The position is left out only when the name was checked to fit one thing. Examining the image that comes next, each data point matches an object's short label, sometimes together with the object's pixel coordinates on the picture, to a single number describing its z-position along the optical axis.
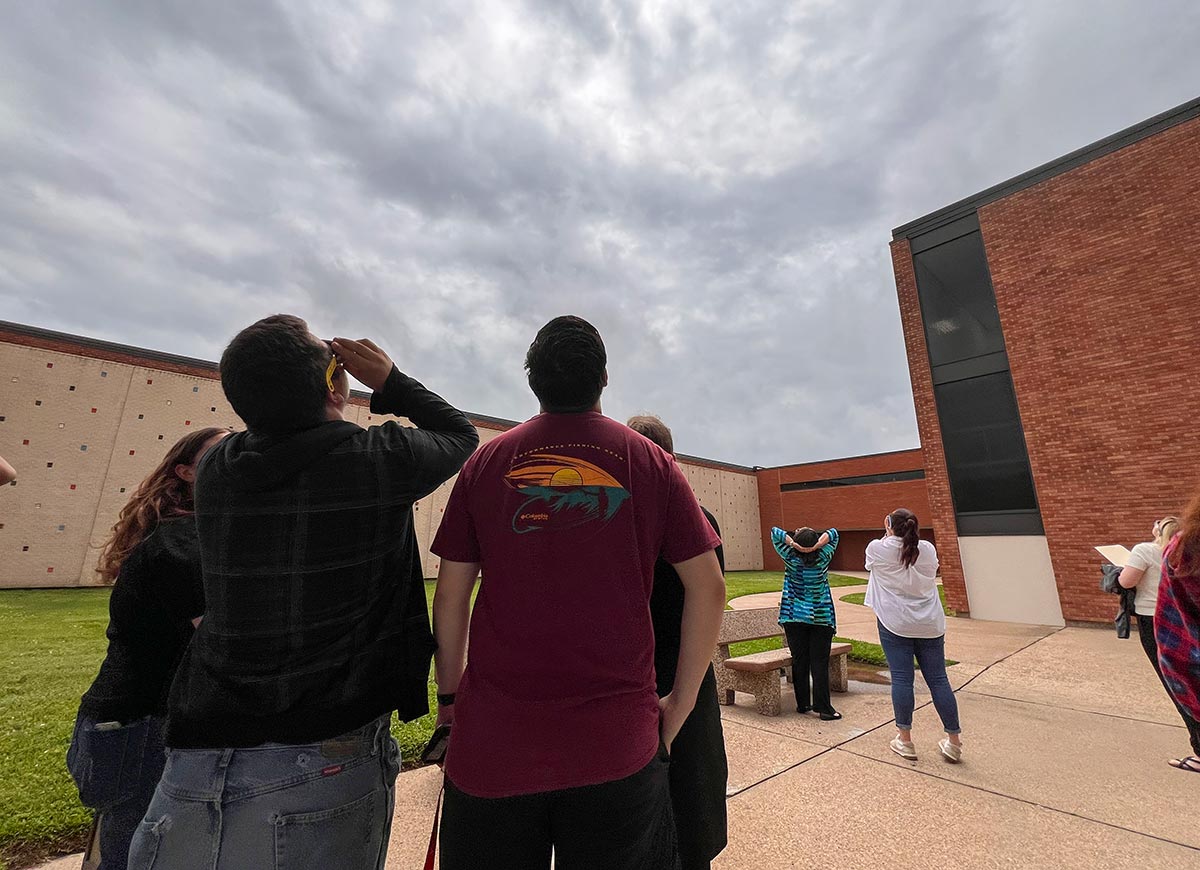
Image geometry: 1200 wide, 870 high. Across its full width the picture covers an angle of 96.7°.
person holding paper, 4.27
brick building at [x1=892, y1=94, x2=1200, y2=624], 10.66
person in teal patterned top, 4.98
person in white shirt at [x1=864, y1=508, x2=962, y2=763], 3.96
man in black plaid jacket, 1.12
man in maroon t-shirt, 1.23
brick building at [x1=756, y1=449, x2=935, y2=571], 34.50
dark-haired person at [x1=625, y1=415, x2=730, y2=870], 1.84
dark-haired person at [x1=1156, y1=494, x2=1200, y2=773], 1.71
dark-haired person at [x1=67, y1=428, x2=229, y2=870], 1.59
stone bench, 5.09
